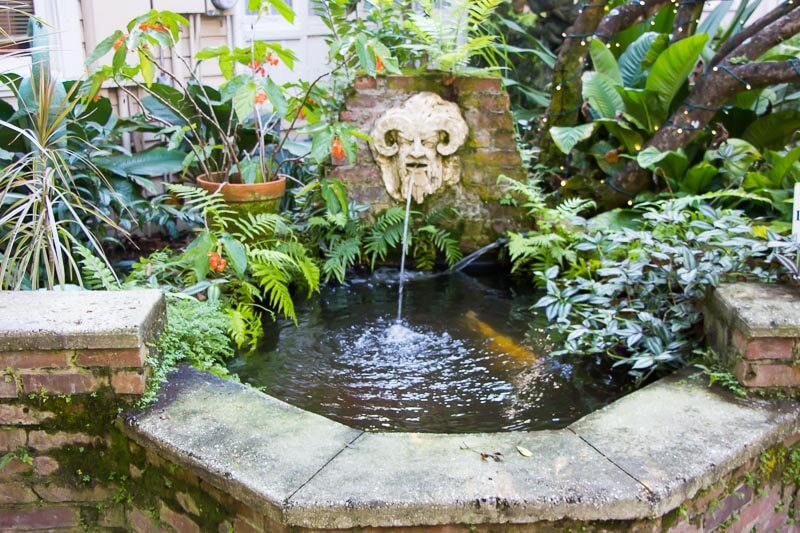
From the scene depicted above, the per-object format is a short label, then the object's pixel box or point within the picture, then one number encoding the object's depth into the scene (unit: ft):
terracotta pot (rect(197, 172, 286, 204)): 13.66
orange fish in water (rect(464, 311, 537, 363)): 11.59
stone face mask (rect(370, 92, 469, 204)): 15.35
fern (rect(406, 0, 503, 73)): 15.57
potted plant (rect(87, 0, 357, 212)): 12.44
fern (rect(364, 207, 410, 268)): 15.30
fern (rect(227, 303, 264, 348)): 11.00
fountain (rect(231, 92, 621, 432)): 9.89
